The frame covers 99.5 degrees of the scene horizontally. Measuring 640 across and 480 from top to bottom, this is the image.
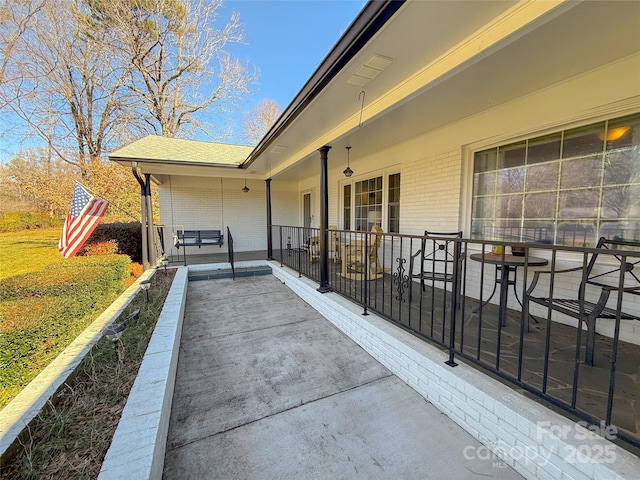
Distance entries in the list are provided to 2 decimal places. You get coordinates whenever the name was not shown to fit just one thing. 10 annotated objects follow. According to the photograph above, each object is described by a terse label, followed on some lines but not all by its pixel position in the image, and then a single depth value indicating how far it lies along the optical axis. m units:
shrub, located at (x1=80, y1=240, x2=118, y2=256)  6.19
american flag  4.23
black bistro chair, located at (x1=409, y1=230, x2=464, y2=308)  3.91
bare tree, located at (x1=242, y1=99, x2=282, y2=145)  15.99
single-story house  1.80
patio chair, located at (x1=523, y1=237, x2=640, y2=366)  1.79
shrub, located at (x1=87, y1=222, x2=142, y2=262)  7.20
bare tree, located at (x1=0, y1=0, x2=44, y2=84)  9.80
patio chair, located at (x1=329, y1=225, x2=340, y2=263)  5.67
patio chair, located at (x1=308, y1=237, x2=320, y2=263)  5.98
